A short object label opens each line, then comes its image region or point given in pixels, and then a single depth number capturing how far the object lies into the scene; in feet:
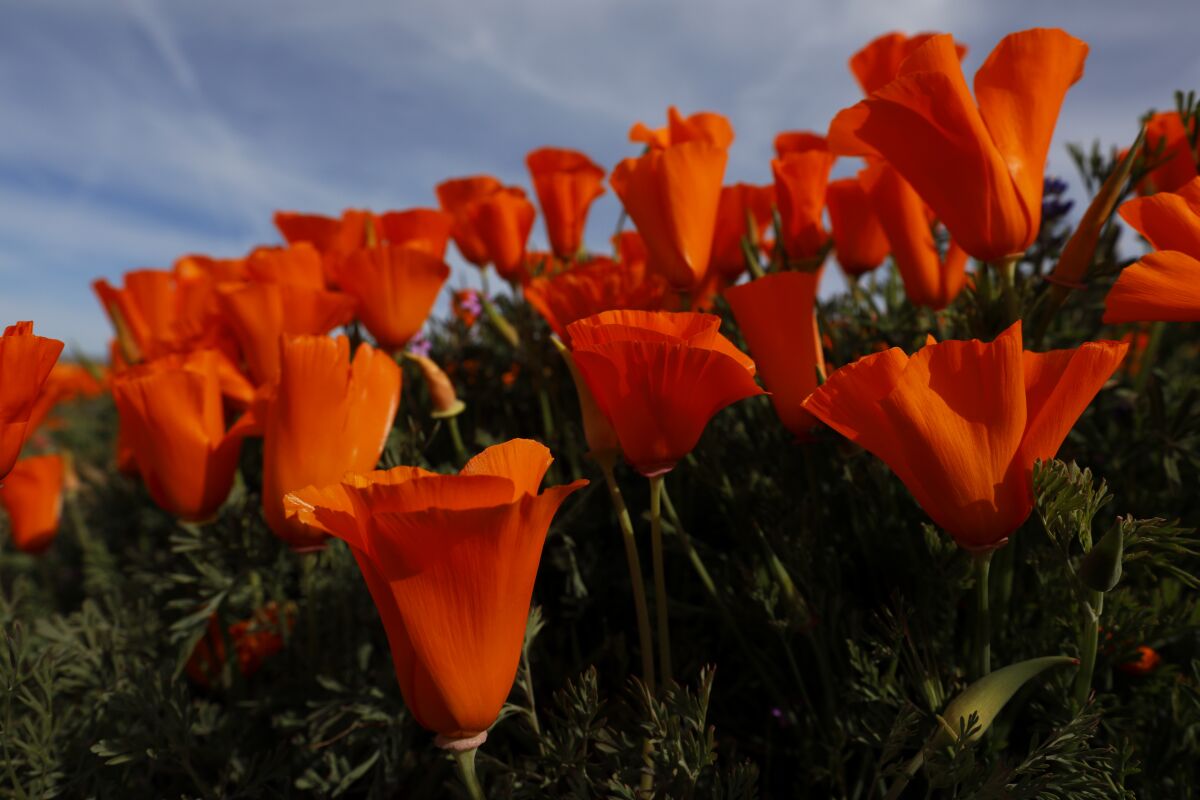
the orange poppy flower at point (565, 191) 1.04
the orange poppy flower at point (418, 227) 0.99
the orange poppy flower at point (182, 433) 0.71
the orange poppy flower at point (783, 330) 0.60
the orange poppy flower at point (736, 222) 0.88
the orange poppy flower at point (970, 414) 0.50
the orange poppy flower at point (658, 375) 0.53
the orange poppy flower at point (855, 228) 0.84
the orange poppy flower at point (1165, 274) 0.53
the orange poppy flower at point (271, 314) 0.81
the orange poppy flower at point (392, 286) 0.86
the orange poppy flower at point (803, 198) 0.82
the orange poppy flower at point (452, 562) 0.45
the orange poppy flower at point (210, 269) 1.04
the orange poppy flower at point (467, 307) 1.18
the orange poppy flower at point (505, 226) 1.04
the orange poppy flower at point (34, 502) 1.21
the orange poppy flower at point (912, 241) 0.76
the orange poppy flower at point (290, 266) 0.87
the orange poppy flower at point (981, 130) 0.60
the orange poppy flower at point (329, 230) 1.04
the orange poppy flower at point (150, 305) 1.05
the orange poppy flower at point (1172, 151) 0.81
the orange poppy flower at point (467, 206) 1.12
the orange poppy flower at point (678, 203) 0.73
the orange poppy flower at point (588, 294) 0.73
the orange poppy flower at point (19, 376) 0.52
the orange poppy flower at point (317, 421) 0.63
